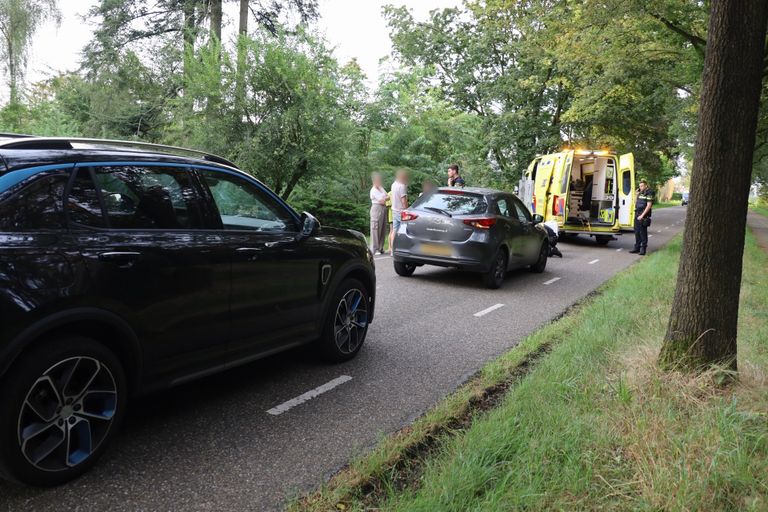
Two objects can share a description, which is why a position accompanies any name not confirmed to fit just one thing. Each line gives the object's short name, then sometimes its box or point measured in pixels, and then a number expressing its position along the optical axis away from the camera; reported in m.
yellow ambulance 16.25
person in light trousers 12.23
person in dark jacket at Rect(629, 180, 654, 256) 14.41
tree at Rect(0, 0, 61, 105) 22.81
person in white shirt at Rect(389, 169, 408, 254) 12.40
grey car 8.63
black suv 2.55
